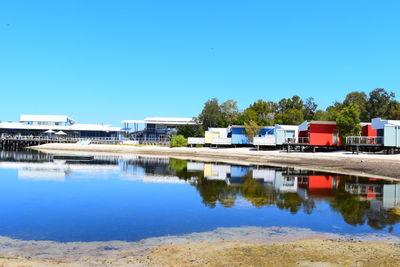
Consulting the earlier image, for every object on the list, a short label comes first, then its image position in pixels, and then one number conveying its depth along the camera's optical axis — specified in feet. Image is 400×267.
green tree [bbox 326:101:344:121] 221.60
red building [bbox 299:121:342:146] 154.92
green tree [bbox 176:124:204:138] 242.58
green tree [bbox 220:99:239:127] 272.72
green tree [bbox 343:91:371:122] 245.10
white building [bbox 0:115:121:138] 295.28
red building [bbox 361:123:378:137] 150.61
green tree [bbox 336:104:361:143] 148.46
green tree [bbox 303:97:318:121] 288.51
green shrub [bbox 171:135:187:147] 224.74
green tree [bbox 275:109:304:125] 247.91
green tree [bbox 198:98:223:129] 265.95
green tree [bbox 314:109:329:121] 238.07
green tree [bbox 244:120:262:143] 197.06
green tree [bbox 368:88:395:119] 241.76
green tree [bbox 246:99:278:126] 271.69
